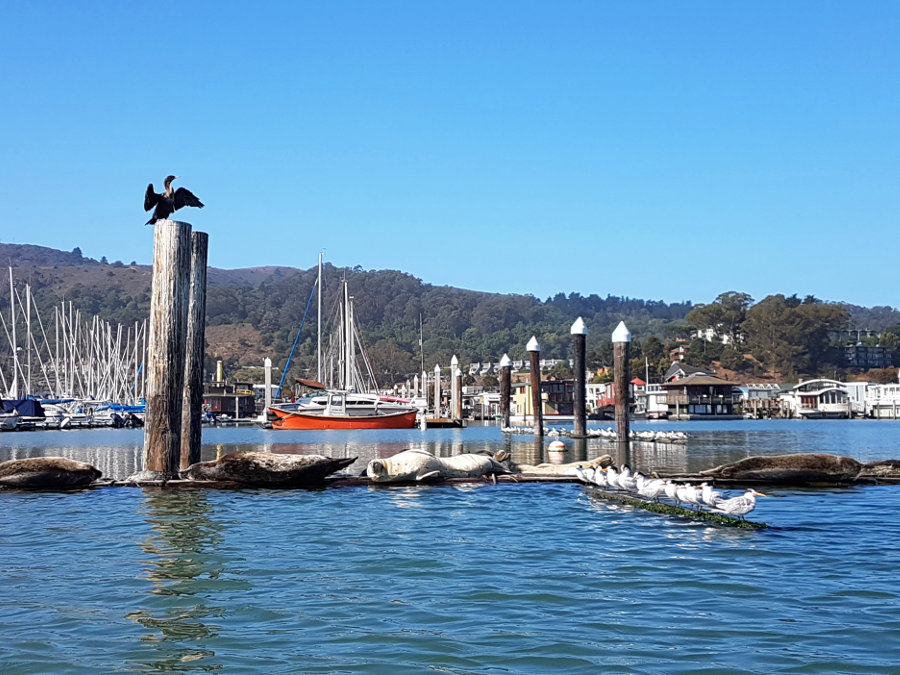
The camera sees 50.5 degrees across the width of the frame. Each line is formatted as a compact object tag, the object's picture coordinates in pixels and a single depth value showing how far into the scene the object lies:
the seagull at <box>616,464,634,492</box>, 19.23
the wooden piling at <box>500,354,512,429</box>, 70.00
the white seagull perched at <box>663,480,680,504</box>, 17.27
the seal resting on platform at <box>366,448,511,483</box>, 21.77
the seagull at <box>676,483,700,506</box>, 16.30
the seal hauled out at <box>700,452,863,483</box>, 22.27
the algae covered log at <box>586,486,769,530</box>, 15.30
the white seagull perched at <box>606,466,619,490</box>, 19.86
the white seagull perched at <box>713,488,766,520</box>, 15.06
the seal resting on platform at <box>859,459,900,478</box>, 23.05
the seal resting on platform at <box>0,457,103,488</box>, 21.55
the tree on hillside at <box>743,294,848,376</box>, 196.38
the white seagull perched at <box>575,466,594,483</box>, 21.50
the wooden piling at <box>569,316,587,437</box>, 53.00
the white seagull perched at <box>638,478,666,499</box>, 18.00
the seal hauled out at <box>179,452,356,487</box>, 20.92
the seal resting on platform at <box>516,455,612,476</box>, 23.72
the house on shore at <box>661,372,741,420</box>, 143.88
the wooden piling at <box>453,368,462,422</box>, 99.64
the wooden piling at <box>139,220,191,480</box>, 19.94
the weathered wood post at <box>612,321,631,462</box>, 45.66
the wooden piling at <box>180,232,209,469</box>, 21.95
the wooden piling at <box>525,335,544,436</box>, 60.19
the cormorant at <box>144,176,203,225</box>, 20.86
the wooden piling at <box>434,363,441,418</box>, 110.38
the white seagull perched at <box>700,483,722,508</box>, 15.84
